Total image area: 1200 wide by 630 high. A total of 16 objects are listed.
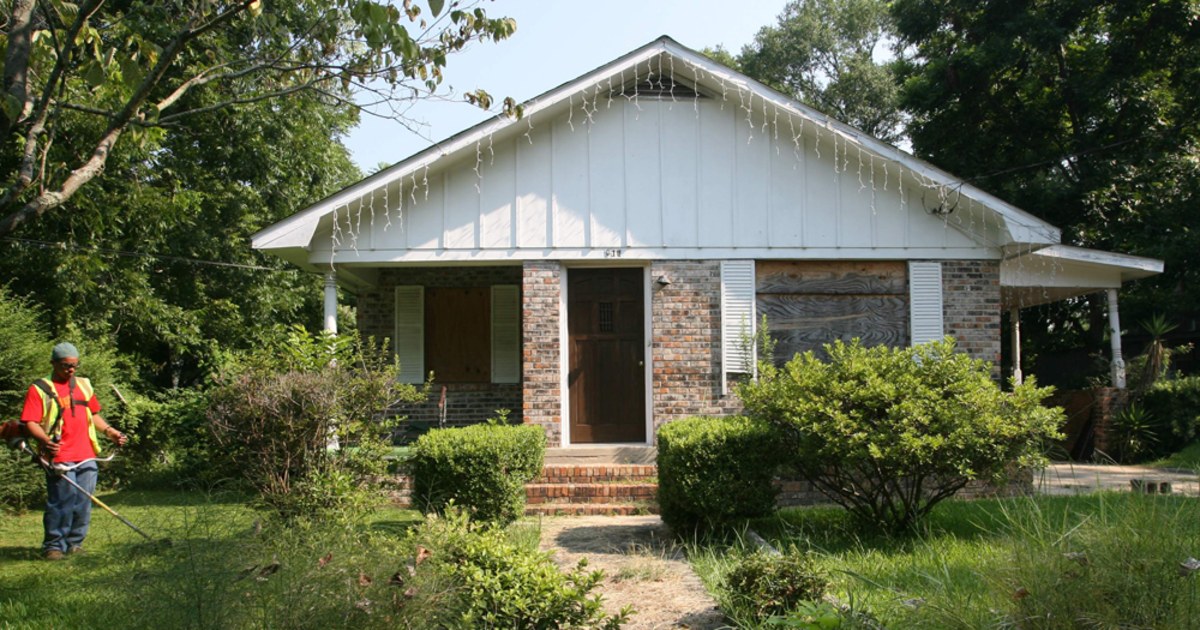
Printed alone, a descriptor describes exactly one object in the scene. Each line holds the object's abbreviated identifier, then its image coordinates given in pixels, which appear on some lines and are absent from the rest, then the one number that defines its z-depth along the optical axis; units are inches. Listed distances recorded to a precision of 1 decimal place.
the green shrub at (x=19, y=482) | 358.0
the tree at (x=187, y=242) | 539.8
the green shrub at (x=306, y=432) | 280.4
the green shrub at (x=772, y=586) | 195.2
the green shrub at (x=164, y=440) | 477.5
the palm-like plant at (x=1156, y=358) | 630.5
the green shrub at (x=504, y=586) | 177.9
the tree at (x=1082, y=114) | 773.9
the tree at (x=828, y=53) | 1409.9
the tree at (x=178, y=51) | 201.0
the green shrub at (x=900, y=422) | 283.6
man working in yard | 289.0
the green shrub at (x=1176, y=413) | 593.9
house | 450.3
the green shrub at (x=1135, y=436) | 598.9
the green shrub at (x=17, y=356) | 393.4
